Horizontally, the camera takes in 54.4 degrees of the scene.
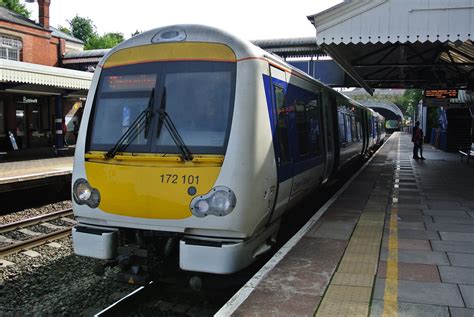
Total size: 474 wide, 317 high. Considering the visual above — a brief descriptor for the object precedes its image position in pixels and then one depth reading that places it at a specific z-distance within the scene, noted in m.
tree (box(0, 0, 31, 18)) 47.30
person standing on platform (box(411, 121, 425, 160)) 20.59
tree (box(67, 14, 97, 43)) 67.81
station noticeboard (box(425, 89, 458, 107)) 20.77
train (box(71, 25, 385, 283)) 4.67
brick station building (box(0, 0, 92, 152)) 16.88
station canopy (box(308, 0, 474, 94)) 8.73
